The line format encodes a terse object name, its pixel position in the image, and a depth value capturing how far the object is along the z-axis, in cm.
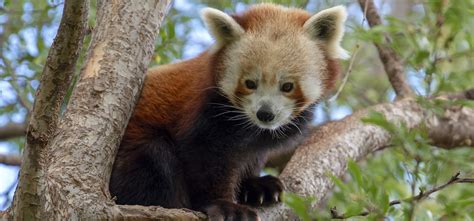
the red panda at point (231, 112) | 831
